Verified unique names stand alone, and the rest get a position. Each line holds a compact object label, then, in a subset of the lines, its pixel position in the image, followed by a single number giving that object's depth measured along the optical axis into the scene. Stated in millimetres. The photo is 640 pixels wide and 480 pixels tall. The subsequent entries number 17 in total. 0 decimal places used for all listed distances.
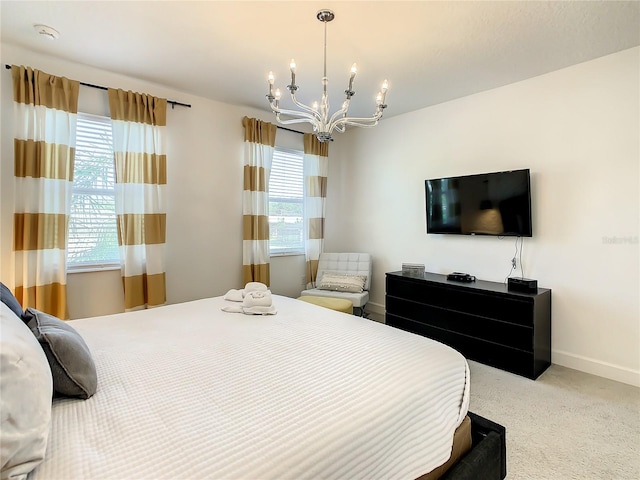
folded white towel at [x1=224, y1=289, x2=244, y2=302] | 2498
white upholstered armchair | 3830
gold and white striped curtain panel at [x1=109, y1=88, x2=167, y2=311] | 2943
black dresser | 2682
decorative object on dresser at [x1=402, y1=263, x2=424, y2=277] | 3598
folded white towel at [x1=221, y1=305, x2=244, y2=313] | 2229
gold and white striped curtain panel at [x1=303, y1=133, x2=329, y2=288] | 4389
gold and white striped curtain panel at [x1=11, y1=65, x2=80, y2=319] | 2502
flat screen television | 2977
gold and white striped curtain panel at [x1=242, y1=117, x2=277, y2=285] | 3754
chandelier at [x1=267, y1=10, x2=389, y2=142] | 2027
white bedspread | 845
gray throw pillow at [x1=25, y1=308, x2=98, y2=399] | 1096
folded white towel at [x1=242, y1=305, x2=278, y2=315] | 2166
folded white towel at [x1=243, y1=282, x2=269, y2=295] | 2464
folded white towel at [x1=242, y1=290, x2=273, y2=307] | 2188
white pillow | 745
